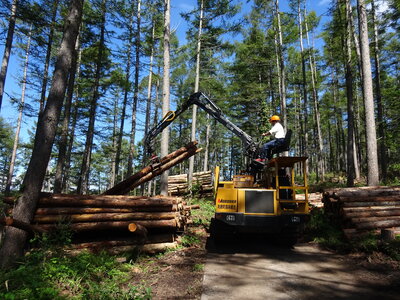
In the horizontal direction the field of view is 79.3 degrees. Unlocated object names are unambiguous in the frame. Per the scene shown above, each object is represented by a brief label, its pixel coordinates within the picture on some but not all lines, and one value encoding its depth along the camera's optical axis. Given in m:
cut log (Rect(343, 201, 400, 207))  7.93
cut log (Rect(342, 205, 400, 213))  7.70
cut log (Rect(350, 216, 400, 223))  7.33
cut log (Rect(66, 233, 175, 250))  5.89
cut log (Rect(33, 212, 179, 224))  5.74
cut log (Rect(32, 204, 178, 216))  5.83
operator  7.73
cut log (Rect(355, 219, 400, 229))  7.14
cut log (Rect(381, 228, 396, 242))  6.22
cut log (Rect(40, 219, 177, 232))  5.84
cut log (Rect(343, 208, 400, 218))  7.52
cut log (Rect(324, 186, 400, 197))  8.18
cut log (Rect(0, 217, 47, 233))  4.64
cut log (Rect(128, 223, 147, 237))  5.73
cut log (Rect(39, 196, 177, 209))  6.06
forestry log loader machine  6.59
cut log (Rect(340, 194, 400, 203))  8.01
